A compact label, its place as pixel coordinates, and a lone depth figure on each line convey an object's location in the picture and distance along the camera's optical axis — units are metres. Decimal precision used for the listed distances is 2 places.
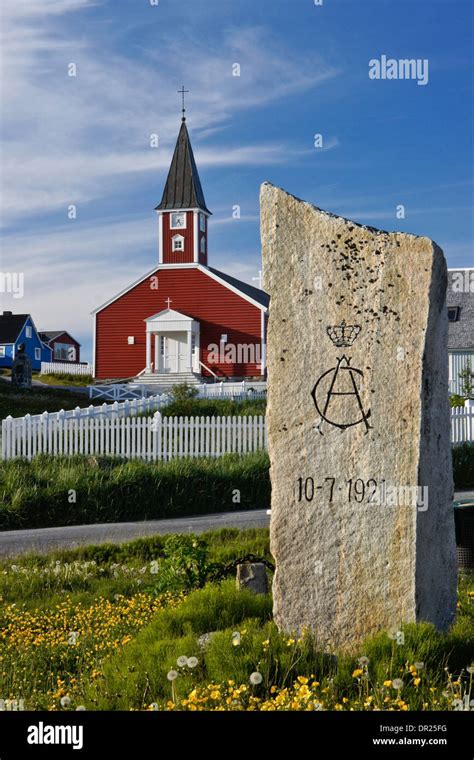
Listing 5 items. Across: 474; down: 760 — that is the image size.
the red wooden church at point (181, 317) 36.94
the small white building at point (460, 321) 34.69
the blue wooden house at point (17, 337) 57.34
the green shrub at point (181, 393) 24.75
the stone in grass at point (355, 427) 5.22
